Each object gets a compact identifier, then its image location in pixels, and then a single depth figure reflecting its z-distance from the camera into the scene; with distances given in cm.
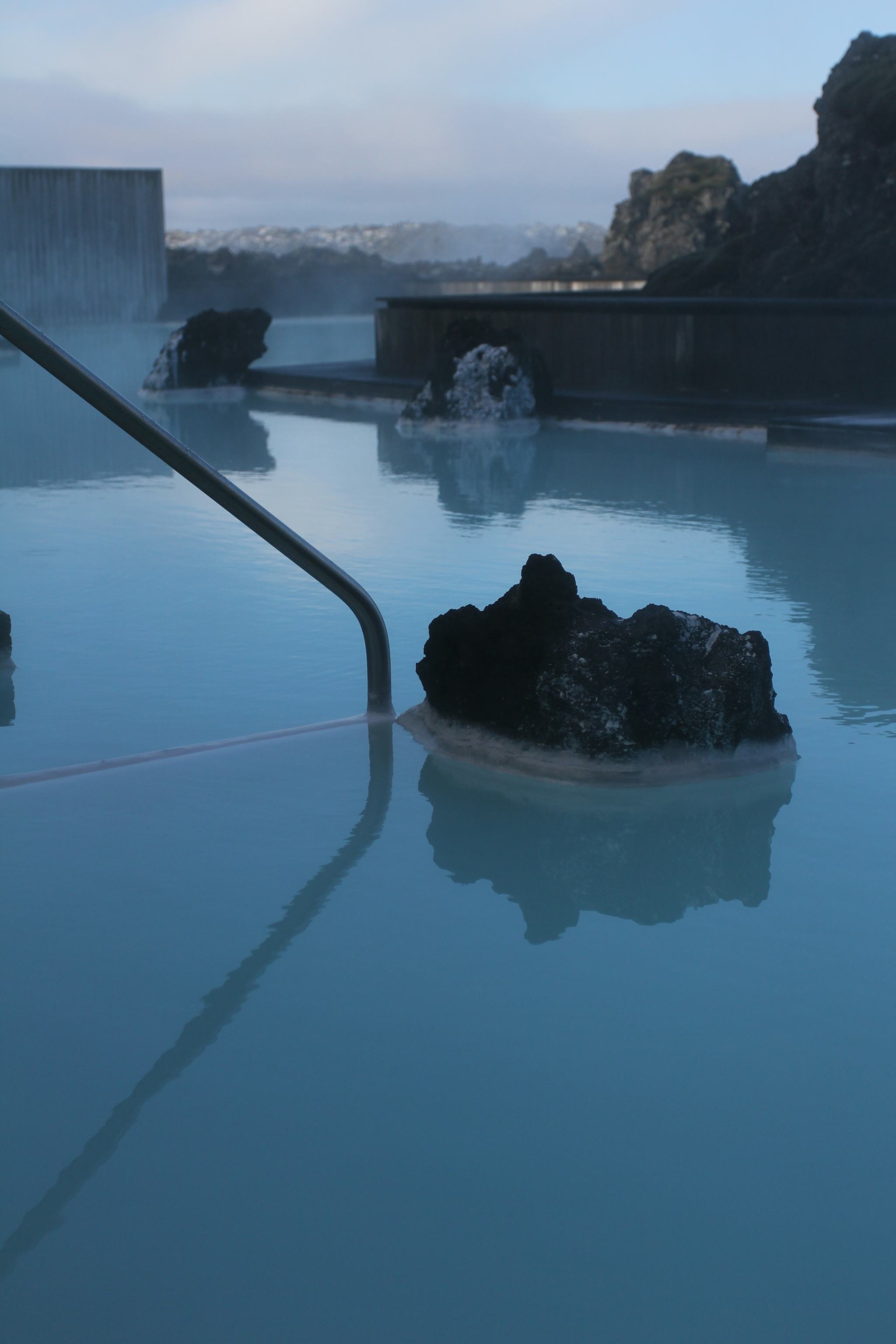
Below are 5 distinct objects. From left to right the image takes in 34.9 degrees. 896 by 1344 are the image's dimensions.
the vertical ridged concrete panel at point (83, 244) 2462
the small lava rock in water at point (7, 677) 358
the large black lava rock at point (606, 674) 293
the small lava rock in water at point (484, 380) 1032
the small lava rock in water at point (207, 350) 1338
